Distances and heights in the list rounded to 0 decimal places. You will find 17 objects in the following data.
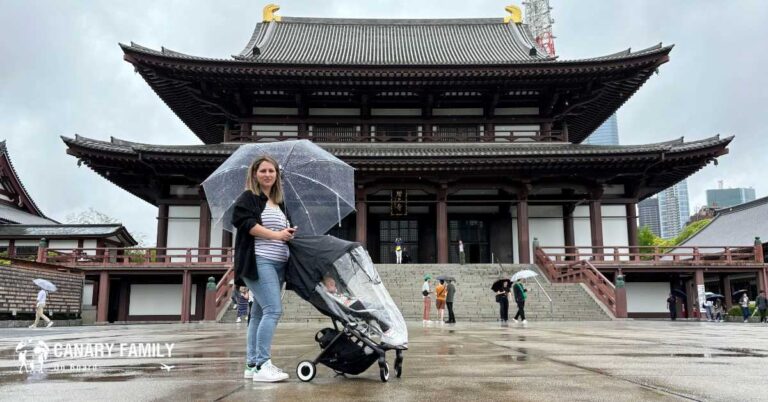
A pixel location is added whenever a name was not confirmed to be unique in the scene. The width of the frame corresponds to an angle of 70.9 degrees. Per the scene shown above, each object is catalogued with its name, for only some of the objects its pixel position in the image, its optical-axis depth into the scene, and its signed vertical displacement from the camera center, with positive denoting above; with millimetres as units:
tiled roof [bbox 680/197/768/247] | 32000 +3528
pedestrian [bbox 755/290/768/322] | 18406 -773
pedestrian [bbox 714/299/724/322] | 19781 -1085
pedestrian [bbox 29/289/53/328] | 15305 -756
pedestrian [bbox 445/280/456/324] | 14883 -607
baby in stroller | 3939 -207
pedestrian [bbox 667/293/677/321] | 19781 -915
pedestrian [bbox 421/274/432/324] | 15023 -642
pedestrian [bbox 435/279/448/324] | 15016 -475
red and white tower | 88750 +45334
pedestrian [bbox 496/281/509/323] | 15273 -560
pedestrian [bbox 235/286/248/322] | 15820 -678
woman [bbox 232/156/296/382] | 3875 +122
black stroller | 3898 -142
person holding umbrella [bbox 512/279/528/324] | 14766 -435
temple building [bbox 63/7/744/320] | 21297 +5493
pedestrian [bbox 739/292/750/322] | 18562 -866
